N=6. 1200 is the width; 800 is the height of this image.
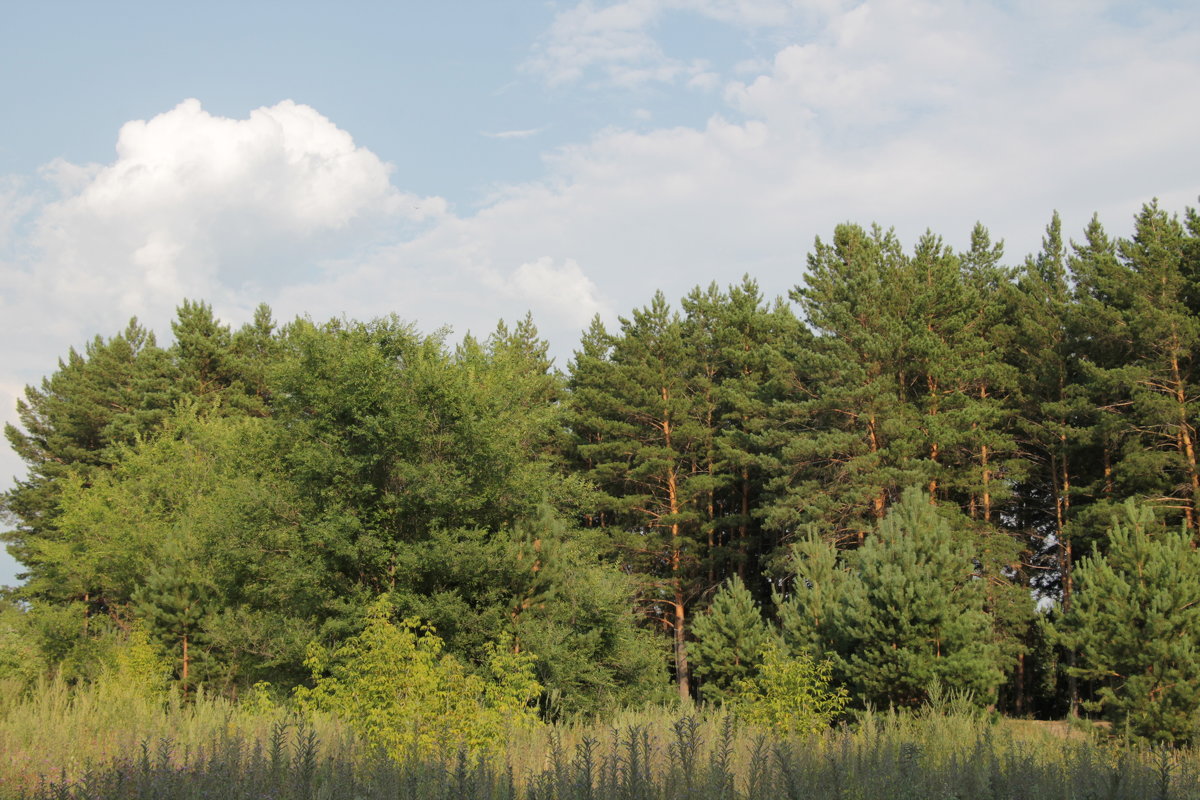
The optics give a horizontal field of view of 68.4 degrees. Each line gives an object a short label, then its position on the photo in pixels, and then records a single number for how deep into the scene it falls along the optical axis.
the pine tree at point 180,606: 26.38
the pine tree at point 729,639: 24.53
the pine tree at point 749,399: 33.84
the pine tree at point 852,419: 29.44
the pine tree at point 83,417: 45.53
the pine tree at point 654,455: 36.53
